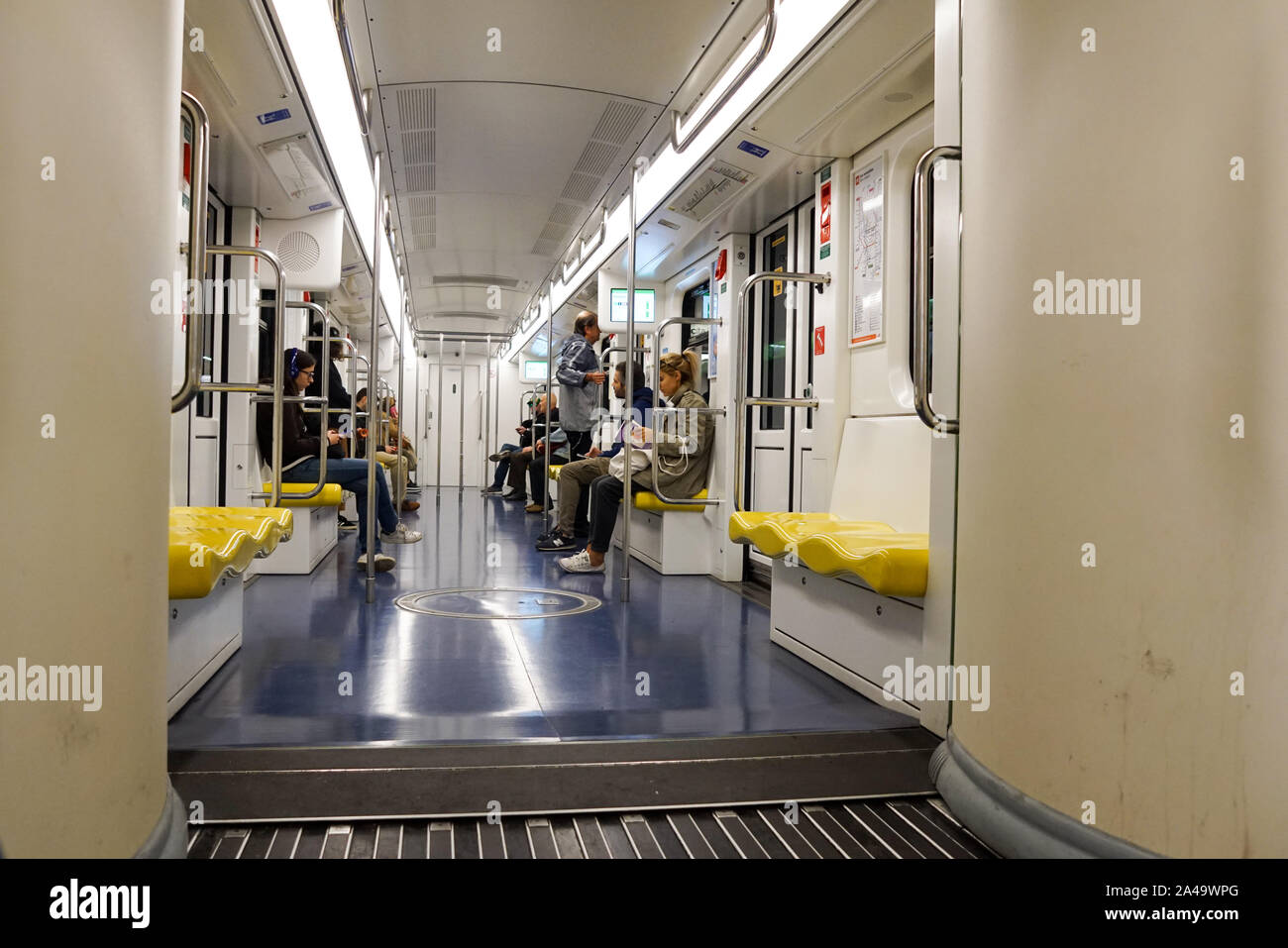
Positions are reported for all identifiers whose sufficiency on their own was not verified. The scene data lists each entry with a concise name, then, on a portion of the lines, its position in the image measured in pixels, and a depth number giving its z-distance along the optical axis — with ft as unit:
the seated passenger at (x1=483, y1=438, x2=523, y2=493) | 39.81
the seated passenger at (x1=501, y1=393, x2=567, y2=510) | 32.60
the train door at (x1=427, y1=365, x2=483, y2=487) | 50.03
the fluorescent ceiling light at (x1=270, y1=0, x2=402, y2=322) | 11.60
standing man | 22.53
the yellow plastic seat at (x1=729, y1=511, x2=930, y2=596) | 8.00
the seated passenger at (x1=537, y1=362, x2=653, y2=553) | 19.85
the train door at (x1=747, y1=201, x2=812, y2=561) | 16.26
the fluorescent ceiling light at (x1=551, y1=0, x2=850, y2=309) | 10.36
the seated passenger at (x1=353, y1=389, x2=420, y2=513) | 25.69
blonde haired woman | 17.89
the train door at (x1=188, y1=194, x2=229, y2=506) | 15.66
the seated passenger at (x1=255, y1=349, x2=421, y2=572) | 17.08
